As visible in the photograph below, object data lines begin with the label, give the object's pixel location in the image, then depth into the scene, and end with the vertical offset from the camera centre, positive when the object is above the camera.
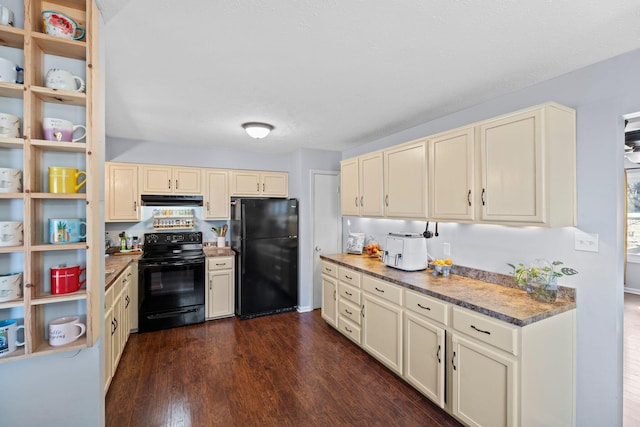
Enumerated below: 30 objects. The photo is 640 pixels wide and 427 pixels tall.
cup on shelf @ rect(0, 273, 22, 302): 1.14 -0.30
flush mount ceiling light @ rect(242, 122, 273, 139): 3.05 +0.91
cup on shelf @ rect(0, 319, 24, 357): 1.14 -0.50
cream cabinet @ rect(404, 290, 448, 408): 2.09 -1.05
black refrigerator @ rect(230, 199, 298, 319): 3.94 -0.60
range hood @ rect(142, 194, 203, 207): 3.76 +0.18
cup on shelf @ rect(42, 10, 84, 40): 1.22 +0.83
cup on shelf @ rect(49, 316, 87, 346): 1.22 -0.51
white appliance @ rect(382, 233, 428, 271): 2.81 -0.41
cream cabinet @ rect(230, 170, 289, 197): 4.33 +0.47
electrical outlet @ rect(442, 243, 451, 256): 2.85 -0.38
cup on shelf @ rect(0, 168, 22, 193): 1.14 +0.14
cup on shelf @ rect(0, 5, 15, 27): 1.14 +0.81
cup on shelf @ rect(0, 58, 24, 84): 1.15 +0.59
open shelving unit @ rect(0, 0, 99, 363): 1.16 +0.21
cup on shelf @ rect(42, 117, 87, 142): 1.22 +0.37
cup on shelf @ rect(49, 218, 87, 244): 1.23 -0.07
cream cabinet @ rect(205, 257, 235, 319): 3.90 -1.05
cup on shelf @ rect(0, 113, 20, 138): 1.14 +0.36
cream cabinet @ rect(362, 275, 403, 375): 2.50 -1.04
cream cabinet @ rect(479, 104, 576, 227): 1.80 +0.30
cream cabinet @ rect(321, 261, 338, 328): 3.45 -1.03
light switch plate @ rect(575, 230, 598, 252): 1.85 -0.20
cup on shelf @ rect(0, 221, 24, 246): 1.14 -0.08
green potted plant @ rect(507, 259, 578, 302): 1.90 -0.46
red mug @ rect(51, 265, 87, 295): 1.23 -0.29
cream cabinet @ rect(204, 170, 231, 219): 4.15 +0.27
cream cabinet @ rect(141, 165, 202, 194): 3.84 +0.47
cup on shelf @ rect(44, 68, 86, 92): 1.21 +0.58
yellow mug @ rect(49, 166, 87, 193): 1.23 +0.15
